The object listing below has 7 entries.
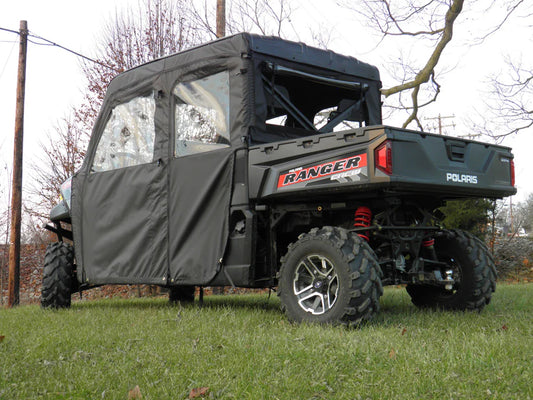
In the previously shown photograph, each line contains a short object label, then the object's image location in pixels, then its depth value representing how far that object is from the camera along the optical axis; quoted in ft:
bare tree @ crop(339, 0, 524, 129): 45.03
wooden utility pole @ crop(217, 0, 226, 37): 44.19
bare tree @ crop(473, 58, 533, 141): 51.11
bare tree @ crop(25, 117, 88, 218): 50.55
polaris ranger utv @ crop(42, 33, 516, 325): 15.53
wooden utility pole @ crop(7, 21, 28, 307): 42.39
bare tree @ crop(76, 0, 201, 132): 50.34
